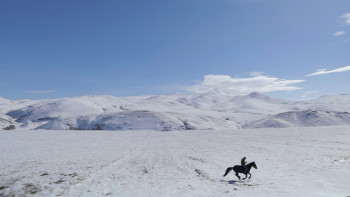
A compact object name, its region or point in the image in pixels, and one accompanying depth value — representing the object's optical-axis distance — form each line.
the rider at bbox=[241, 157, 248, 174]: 15.23
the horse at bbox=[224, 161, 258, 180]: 15.34
